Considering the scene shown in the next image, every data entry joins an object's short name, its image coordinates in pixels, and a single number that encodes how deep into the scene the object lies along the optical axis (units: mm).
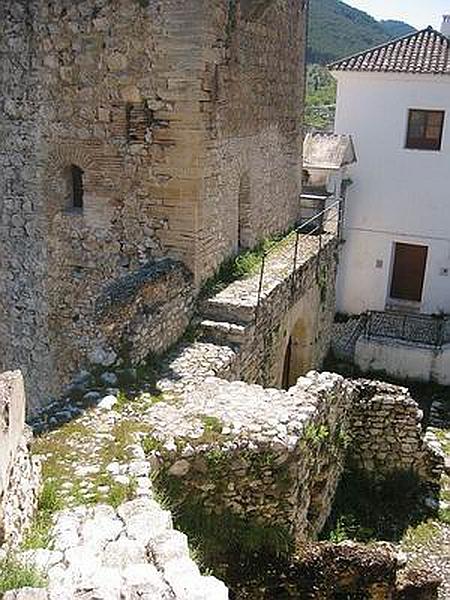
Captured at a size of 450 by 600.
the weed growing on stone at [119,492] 5047
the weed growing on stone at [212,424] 6255
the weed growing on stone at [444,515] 8781
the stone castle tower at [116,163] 8086
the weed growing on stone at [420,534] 8305
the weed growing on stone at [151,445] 5926
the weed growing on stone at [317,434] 6793
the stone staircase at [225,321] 8633
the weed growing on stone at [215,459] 6039
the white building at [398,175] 14500
